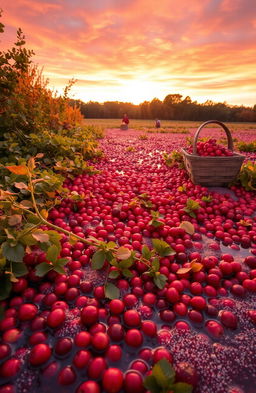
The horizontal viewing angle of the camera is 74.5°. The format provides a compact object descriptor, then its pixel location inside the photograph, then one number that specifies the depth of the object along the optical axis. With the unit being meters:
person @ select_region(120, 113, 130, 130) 15.41
